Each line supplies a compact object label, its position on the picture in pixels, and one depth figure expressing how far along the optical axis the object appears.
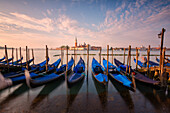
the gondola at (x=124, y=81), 5.89
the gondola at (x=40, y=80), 5.67
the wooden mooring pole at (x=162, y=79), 6.26
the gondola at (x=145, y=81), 6.09
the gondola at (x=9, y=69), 10.07
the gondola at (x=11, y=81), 5.64
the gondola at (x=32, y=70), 8.25
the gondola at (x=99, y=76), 6.31
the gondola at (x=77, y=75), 6.38
